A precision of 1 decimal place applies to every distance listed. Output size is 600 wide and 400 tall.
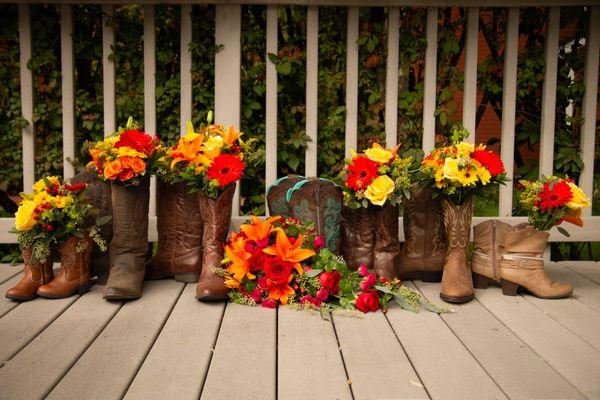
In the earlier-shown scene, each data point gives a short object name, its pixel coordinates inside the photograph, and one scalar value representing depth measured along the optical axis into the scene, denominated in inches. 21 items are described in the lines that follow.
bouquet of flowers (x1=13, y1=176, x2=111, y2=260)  99.0
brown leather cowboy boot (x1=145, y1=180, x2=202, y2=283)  112.2
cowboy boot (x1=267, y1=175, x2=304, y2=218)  113.5
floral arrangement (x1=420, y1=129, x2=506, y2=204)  101.1
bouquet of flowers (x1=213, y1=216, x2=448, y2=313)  96.4
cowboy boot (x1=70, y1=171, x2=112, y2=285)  109.3
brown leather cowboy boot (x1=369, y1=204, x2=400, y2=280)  108.0
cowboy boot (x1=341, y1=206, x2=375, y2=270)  110.0
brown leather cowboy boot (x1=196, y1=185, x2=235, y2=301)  103.1
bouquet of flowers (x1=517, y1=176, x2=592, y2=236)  102.1
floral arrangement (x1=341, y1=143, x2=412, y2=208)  102.6
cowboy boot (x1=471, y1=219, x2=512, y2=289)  106.0
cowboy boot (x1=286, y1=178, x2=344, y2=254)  110.0
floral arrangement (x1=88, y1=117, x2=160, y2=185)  100.0
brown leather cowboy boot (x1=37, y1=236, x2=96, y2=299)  100.5
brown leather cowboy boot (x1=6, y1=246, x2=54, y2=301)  99.3
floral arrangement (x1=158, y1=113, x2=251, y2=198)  101.1
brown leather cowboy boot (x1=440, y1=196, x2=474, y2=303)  104.8
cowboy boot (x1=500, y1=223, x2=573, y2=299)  103.5
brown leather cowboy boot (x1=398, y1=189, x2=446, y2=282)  112.2
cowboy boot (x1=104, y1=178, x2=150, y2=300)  103.4
